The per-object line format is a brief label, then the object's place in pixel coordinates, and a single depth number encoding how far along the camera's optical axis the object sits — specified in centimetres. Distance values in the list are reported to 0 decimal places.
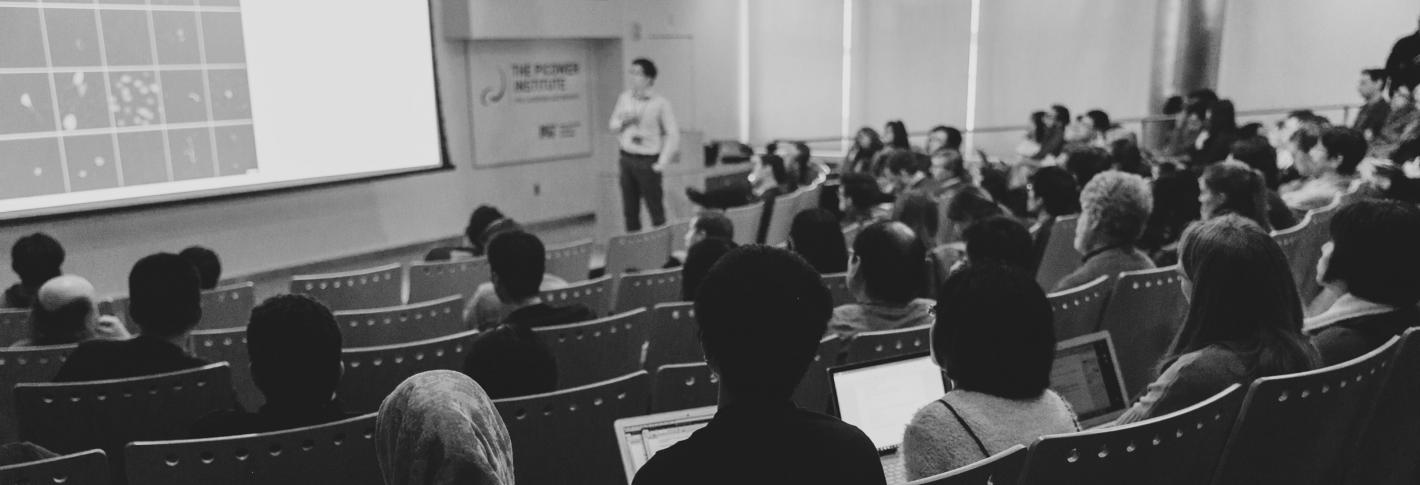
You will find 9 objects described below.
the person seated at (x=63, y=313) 342
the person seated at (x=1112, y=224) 379
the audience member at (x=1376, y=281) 267
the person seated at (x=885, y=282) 304
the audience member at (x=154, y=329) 295
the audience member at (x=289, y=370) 229
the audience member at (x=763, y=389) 136
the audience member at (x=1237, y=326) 238
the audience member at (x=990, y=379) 186
